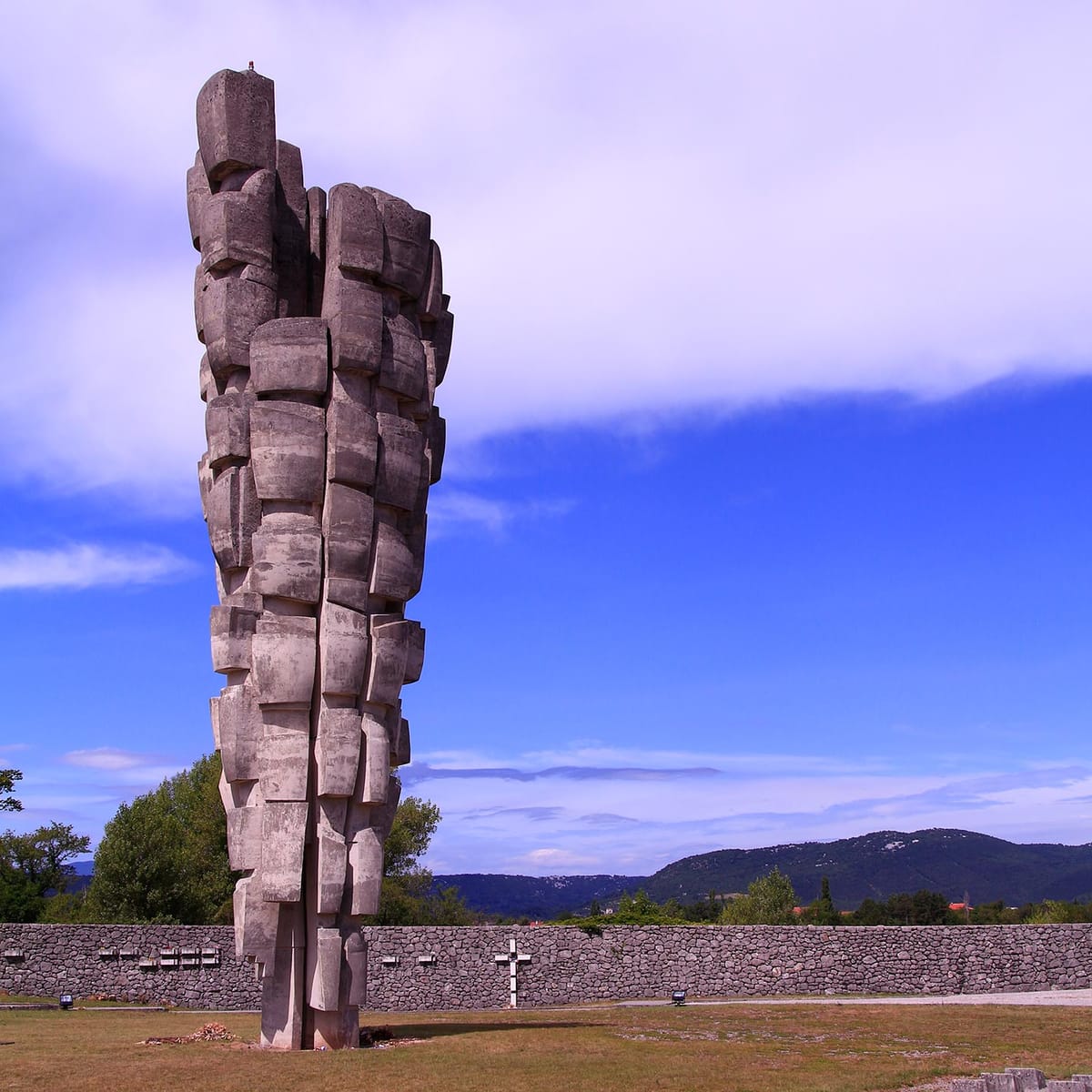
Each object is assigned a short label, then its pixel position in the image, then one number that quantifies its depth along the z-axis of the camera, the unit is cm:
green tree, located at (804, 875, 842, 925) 3793
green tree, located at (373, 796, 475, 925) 3853
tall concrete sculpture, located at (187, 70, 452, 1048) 1414
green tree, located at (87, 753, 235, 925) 3344
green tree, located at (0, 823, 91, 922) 4306
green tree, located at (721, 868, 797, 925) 4234
